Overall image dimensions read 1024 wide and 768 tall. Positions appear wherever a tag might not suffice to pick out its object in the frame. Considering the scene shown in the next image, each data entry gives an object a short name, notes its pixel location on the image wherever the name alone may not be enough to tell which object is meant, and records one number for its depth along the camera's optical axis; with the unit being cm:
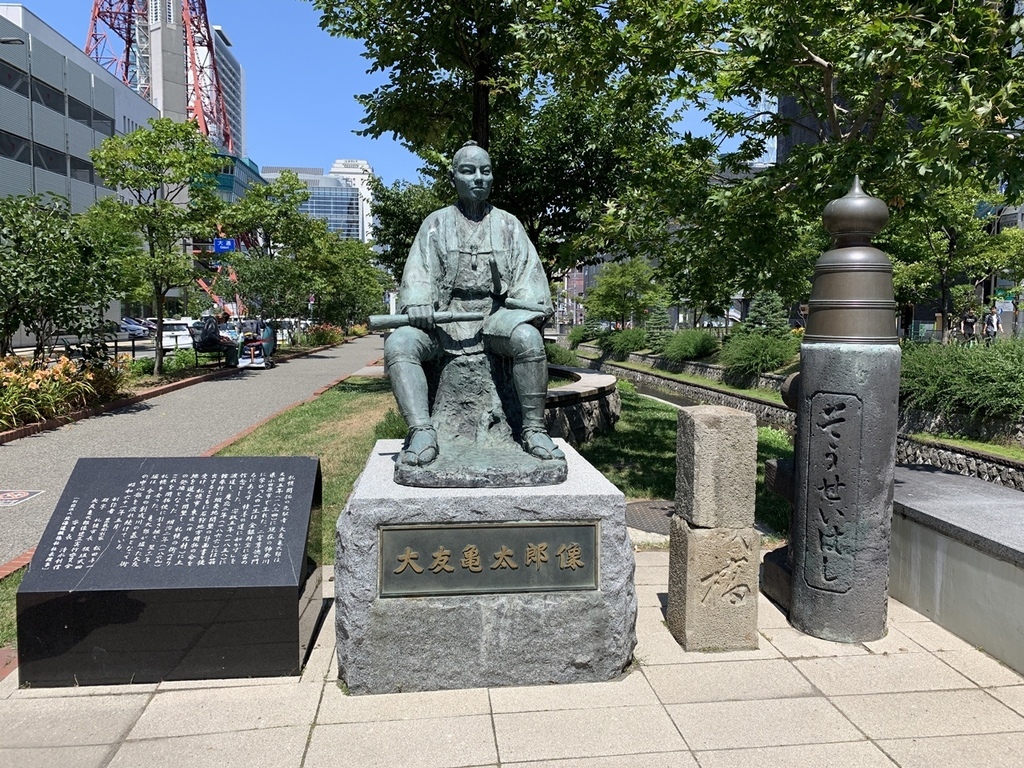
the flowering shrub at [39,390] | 970
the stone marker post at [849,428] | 371
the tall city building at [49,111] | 2788
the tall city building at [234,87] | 11650
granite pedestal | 337
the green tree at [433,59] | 959
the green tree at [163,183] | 1516
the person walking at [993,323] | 2449
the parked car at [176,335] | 2764
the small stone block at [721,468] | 369
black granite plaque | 333
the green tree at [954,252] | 1556
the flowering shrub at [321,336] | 3350
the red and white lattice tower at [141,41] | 6109
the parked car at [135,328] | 3458
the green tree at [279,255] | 2439
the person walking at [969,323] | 2372
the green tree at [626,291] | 3088
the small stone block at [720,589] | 374
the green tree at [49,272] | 1053
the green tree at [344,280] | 2845
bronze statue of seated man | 382
